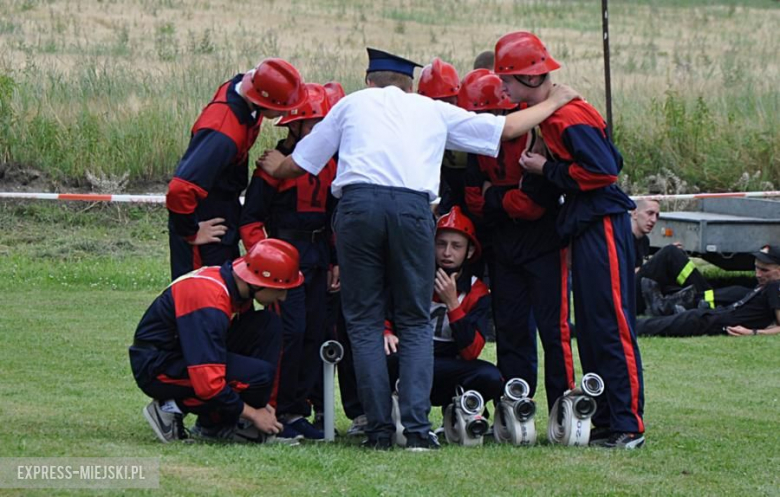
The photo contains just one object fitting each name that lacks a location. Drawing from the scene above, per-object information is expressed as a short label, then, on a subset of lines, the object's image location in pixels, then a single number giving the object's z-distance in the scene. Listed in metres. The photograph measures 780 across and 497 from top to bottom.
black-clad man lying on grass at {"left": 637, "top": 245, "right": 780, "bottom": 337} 24.39
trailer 27.56
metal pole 29.98
